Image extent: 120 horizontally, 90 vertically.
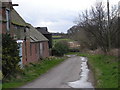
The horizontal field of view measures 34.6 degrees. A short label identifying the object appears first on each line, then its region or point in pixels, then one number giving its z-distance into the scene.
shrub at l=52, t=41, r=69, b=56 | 41.33
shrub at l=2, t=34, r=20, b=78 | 11.99
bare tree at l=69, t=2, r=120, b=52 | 24.72
